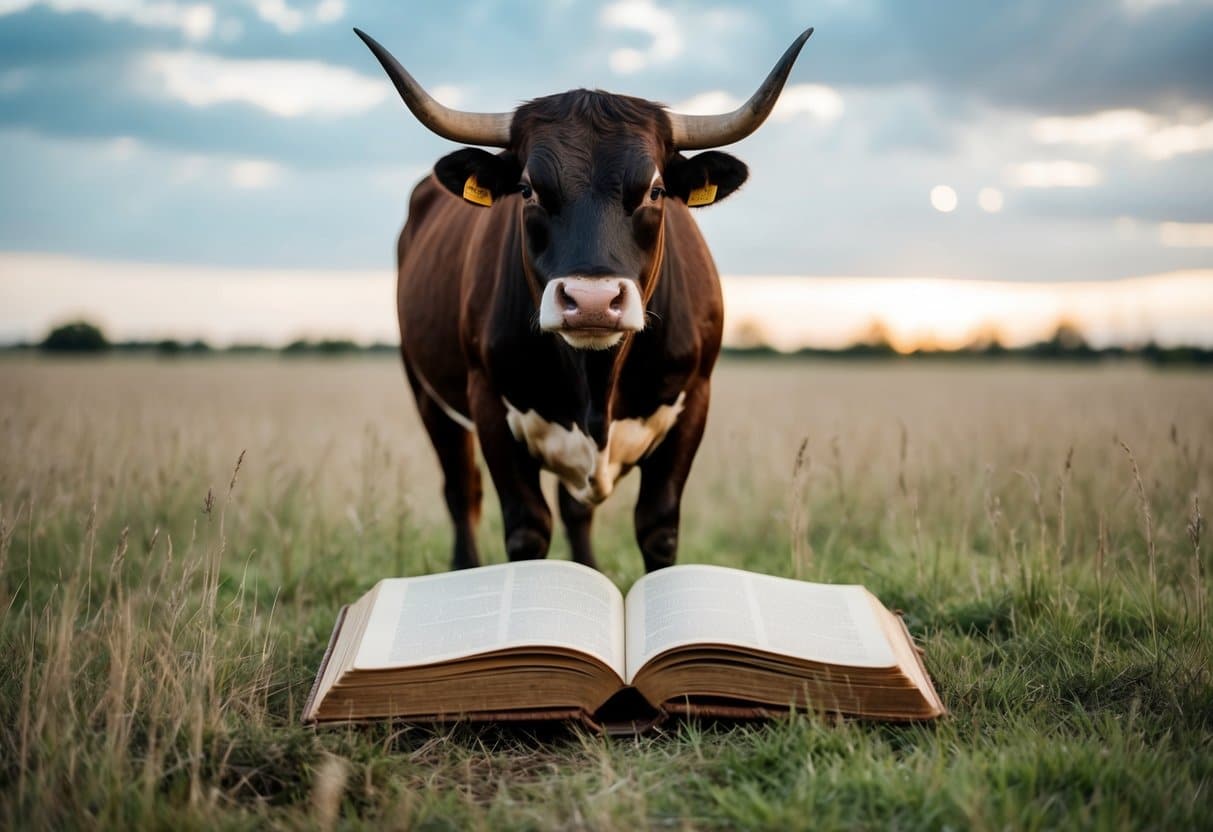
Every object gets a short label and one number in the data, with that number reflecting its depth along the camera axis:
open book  2.84
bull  3.63
